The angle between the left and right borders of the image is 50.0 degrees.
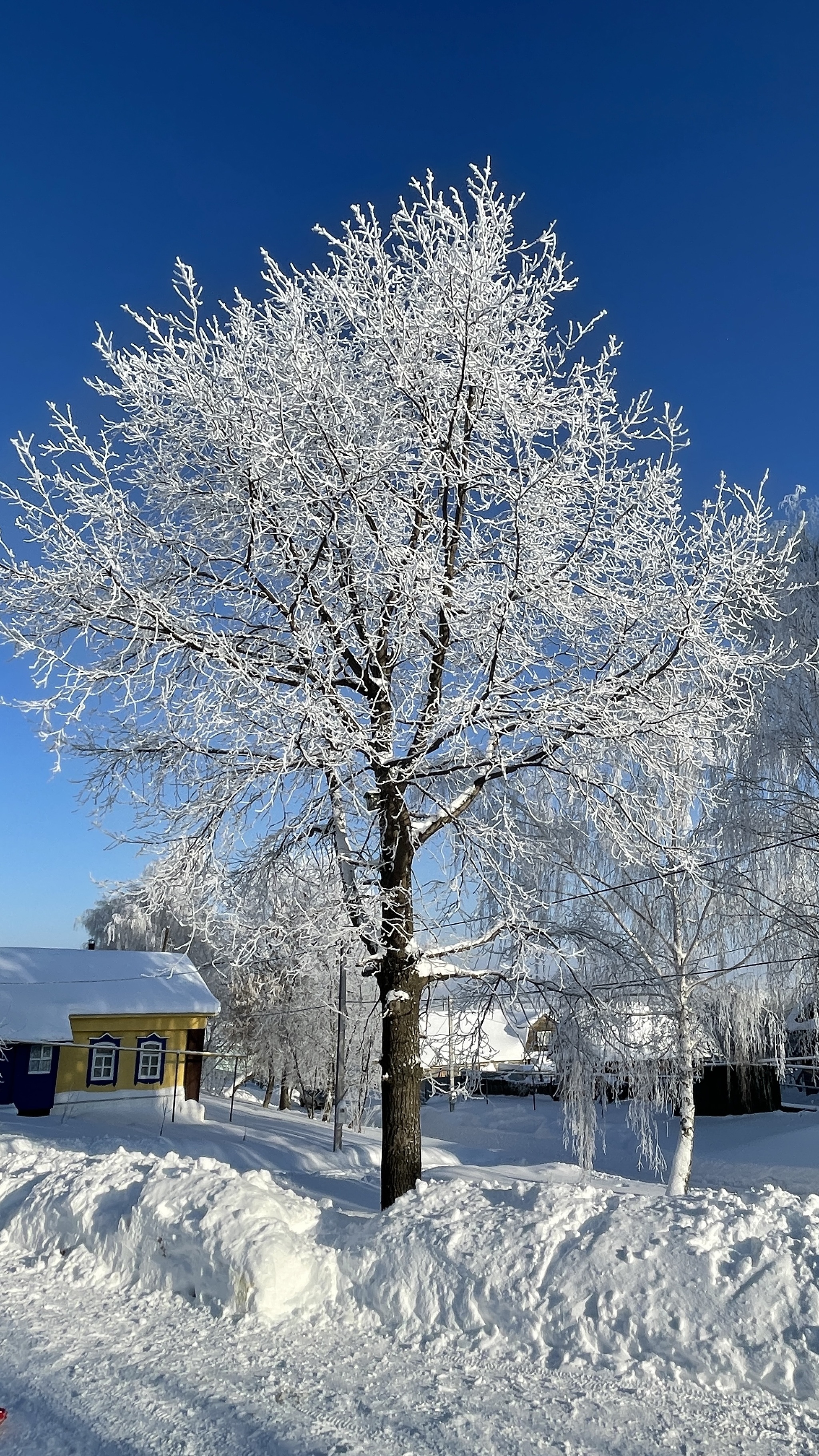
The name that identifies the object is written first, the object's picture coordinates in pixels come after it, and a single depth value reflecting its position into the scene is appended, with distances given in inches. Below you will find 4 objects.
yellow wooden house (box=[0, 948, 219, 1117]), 921.5
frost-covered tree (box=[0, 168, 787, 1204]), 265.4
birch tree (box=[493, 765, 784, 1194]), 434.0
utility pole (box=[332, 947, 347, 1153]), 711.7
